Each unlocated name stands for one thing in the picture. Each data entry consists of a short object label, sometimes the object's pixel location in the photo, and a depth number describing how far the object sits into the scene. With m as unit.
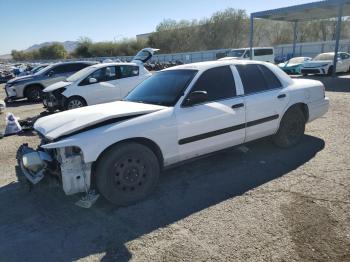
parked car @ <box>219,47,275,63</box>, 24.67
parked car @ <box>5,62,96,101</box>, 13.95
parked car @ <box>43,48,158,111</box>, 9.64
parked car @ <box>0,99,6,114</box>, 11.66
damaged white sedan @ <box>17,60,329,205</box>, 3.69
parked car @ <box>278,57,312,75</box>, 19.89
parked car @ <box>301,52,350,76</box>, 17.86
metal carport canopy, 18.14
